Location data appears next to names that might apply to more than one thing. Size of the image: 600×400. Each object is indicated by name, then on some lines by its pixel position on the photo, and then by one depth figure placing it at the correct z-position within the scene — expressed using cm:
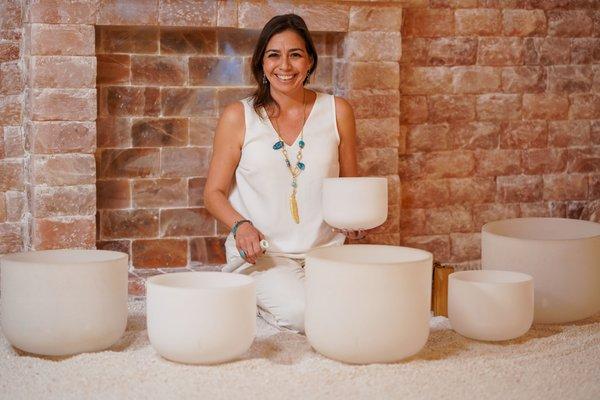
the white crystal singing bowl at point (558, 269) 292
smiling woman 315
